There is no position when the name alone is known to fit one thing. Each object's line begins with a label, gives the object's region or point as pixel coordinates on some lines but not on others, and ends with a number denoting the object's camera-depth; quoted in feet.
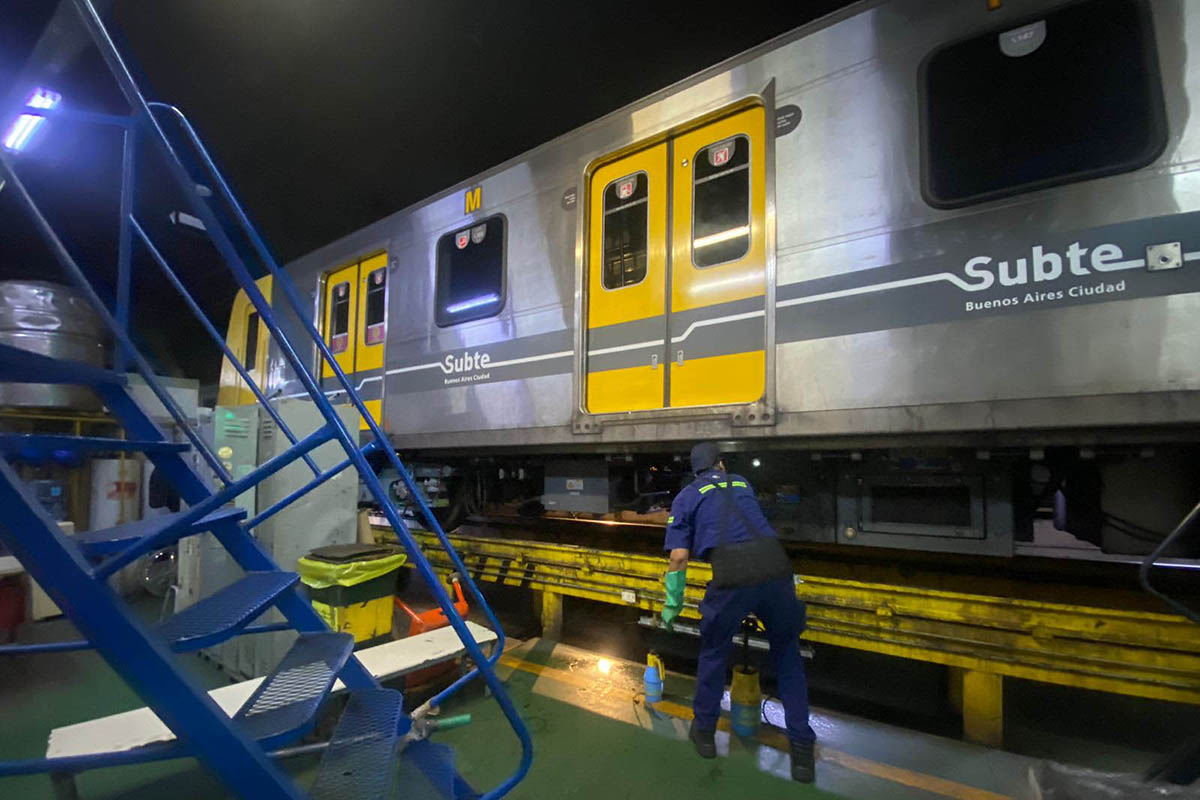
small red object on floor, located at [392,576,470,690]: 10.38
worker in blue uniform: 8.90
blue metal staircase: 3.77
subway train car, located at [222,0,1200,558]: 7.09
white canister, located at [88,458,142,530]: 19.25
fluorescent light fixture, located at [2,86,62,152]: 14.09
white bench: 7.16
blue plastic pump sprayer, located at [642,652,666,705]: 10.50
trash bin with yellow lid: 10.59
